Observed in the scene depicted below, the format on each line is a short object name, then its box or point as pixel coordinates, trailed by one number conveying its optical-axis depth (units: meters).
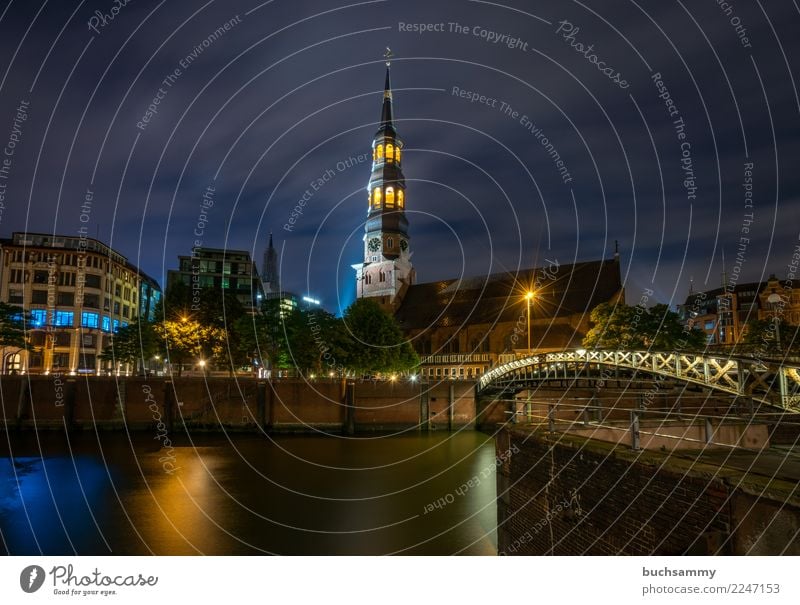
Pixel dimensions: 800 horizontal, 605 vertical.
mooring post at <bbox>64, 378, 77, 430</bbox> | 49.62
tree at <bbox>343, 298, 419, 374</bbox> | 62.59
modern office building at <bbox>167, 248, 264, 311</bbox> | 98.31
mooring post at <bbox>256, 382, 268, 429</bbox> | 50.22
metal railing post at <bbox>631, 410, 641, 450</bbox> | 10.76
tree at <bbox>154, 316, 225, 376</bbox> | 62.50
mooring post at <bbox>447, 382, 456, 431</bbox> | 52.81
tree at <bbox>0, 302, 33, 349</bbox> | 60.54
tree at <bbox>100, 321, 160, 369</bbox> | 66.69
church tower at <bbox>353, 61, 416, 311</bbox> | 93.00
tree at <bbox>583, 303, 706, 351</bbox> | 52.19
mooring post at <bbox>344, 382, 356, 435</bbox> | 50.02
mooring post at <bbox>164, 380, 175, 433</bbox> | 50.31
